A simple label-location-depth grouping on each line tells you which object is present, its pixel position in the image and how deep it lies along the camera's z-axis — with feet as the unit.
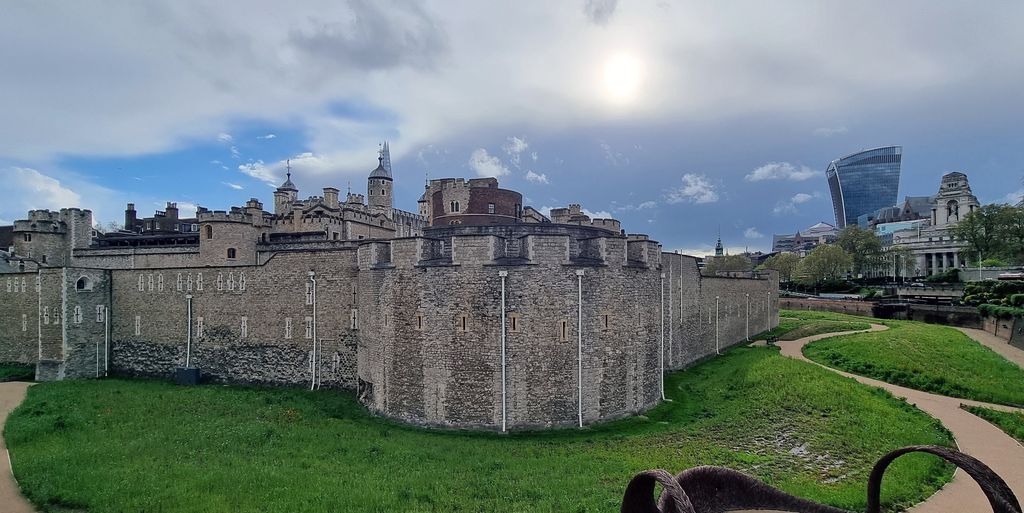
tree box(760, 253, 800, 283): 283.79
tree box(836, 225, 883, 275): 247.91
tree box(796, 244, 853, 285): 236.84
